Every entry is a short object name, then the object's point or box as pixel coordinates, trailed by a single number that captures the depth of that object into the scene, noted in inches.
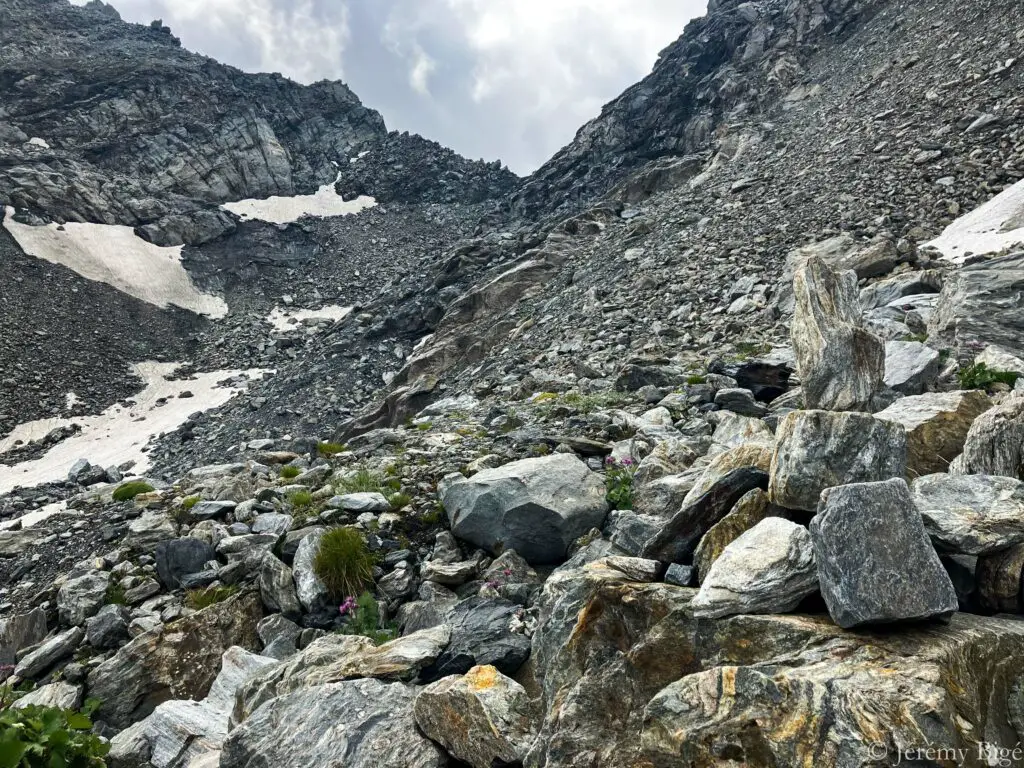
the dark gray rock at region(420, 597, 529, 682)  195.2
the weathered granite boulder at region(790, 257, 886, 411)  266.8
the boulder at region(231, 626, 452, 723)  197.3
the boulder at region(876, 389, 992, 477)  214.7
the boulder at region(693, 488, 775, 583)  161.3
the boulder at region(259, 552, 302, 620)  293.4
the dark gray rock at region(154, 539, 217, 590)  341.7
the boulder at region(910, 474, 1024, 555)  131.3
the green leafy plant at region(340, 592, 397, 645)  261.7
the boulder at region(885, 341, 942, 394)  343.3
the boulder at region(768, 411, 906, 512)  161.9
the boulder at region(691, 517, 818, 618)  131.9
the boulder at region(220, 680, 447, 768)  163.2
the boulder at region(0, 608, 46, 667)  329.4
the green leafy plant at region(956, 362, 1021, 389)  327.9
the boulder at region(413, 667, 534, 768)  151.6
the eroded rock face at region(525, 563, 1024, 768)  98.6
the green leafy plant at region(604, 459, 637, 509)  307.0
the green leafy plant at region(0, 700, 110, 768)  144.6
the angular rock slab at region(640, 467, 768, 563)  175.3
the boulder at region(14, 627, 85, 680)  291.7
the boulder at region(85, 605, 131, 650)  300.7
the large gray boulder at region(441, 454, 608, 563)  290.7
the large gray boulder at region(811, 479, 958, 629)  116.7
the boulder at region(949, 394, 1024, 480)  173.6
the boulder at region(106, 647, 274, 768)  202.1
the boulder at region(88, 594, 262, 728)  268.7
